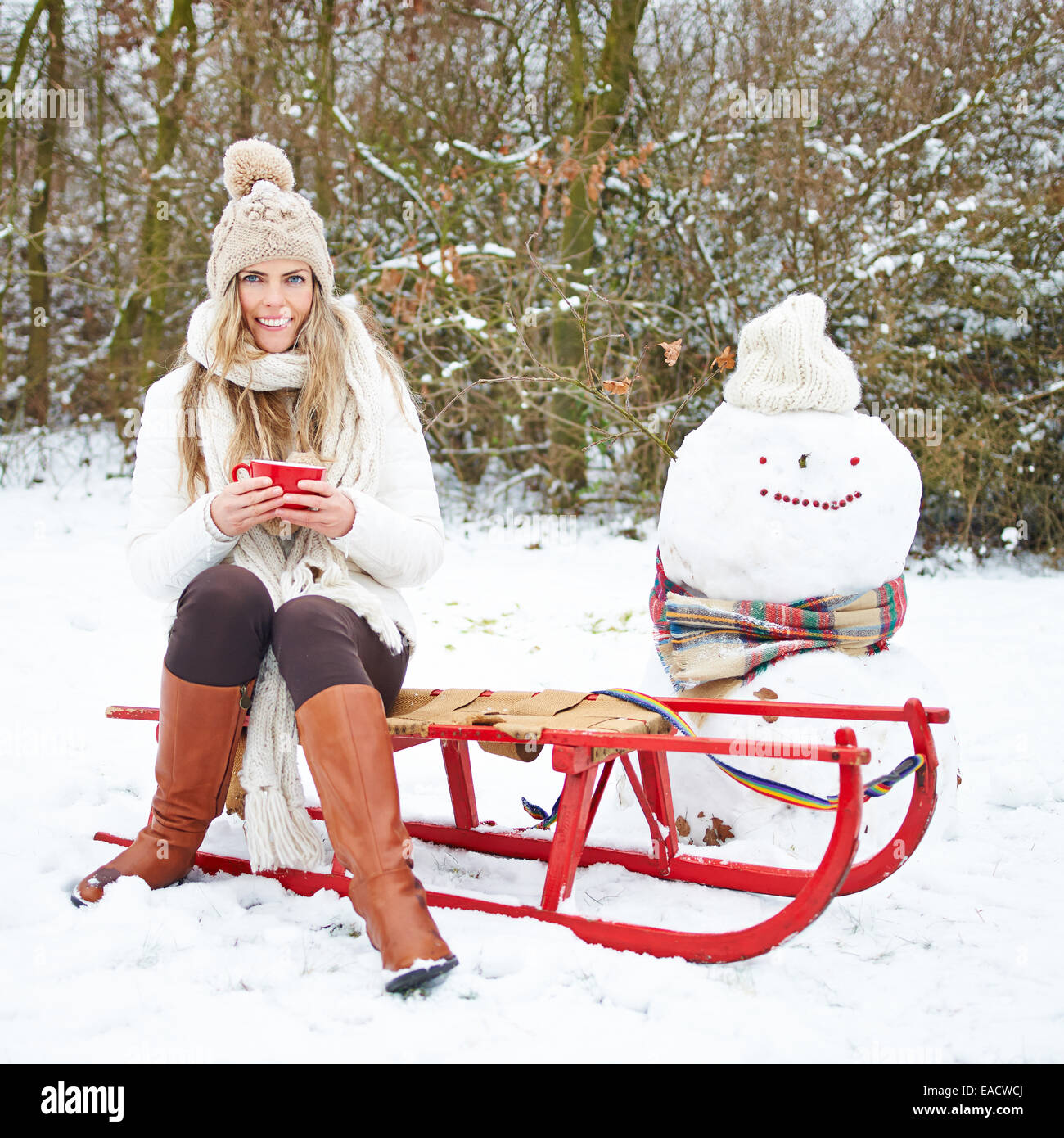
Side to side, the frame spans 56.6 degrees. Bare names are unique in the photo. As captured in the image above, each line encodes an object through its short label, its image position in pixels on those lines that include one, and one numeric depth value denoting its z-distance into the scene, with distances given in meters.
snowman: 2.19
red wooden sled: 1.63
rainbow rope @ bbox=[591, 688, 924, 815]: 1.98
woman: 1.77
